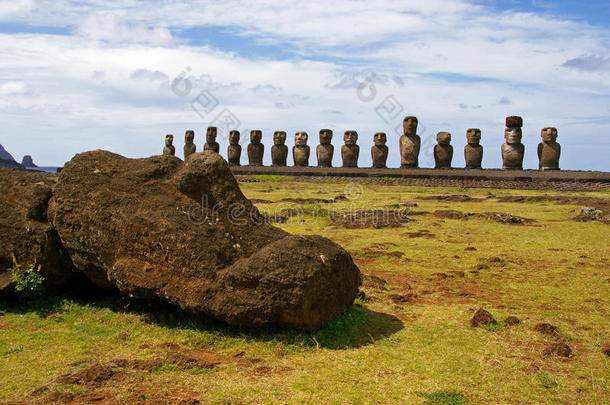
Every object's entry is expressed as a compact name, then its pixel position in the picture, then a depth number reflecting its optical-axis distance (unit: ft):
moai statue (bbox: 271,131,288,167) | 127.34
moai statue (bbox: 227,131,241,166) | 136.67
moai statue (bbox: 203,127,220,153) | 143.43
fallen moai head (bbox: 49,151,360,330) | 19.86
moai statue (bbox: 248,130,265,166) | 131.23
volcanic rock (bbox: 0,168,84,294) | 23.81
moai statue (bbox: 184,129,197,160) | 150.15
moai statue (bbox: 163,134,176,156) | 164.76
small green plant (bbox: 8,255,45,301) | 23.43
